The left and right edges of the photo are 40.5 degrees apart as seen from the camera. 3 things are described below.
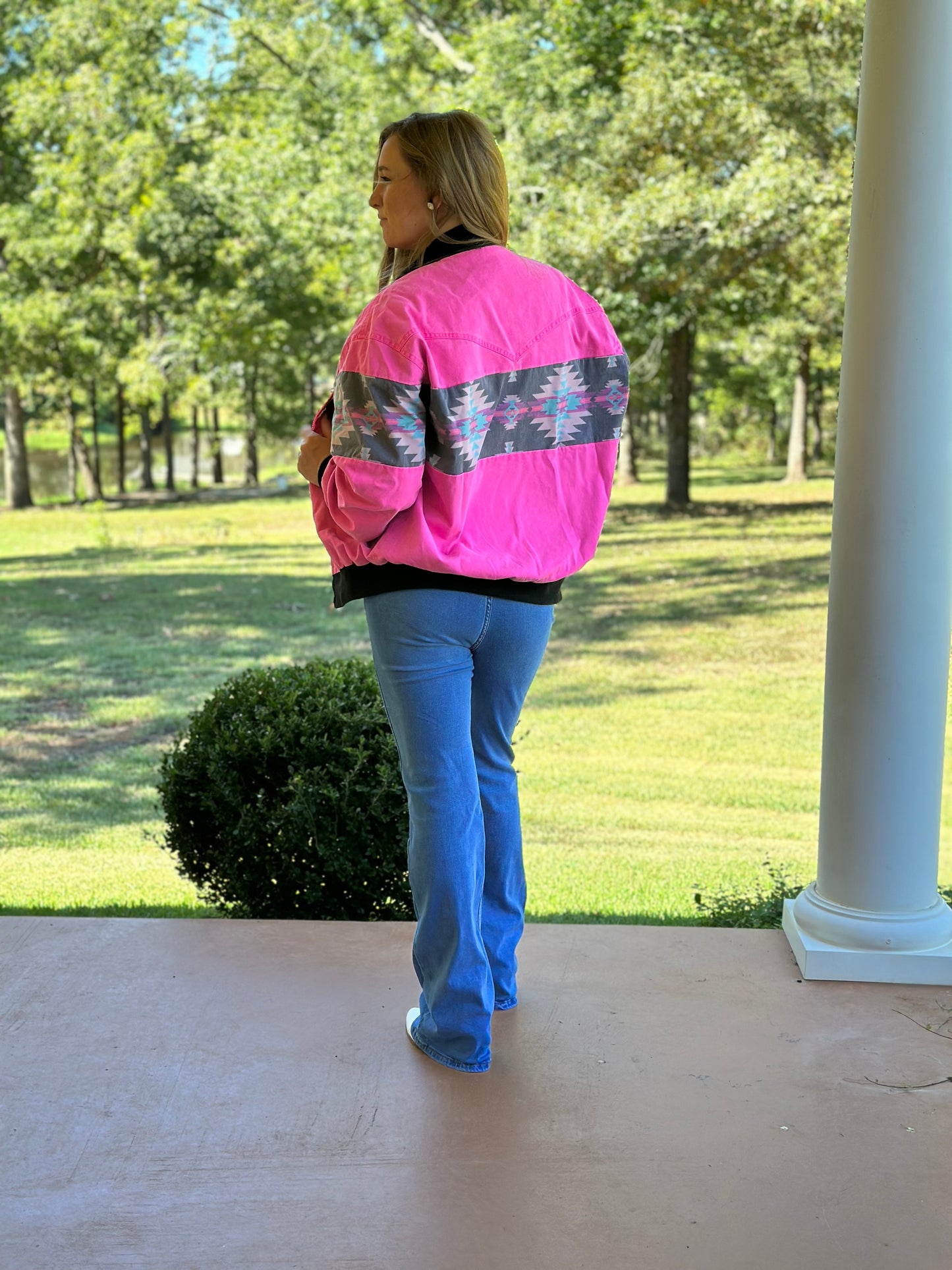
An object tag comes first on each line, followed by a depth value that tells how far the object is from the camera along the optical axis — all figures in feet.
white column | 7.67
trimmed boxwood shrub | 9.39
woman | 5.96
